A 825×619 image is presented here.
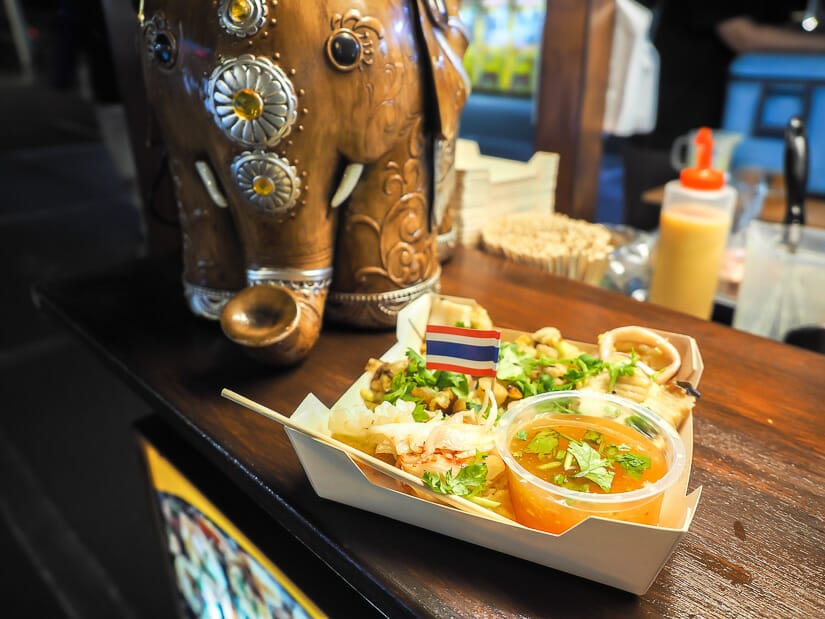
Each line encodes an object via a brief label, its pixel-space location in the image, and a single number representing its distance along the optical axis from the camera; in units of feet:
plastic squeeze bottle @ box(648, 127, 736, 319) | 3.89
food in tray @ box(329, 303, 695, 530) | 1.86
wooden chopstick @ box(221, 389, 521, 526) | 1.72
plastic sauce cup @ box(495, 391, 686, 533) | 1.65
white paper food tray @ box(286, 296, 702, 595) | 1.55
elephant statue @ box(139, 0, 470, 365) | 2.46
